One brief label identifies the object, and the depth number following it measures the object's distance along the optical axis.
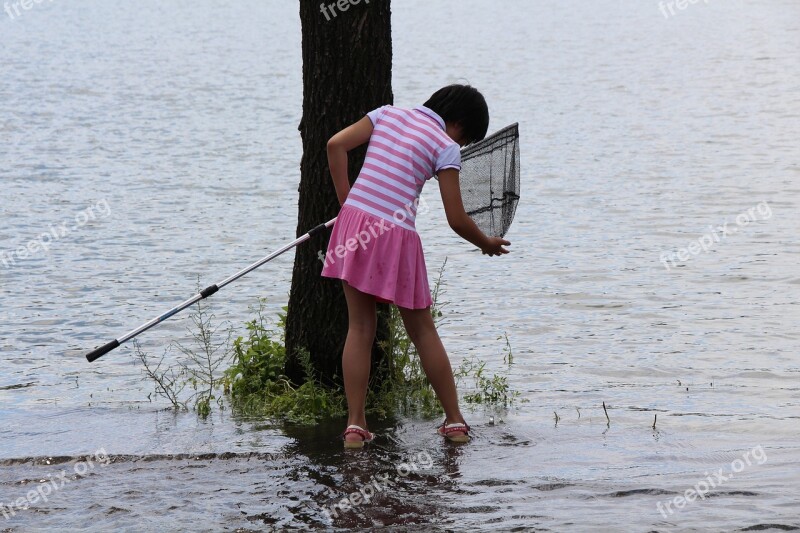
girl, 10.73
